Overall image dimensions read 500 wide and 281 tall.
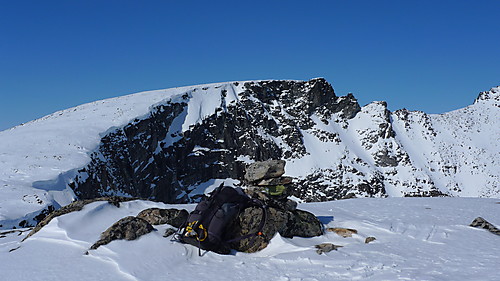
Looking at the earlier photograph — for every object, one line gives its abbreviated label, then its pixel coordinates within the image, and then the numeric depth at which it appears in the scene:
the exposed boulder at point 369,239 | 10.26
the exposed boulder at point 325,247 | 8.95
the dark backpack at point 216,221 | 8.66
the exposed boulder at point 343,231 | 10.91
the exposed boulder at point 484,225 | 11.65
